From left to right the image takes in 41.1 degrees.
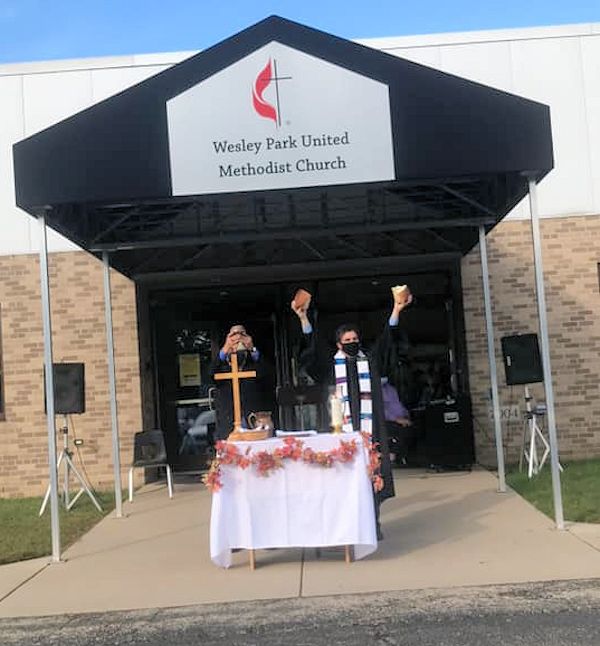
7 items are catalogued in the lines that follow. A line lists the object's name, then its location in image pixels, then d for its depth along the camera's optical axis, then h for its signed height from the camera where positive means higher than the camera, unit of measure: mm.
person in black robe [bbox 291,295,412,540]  6488 +147
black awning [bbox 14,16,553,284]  6250 +1958
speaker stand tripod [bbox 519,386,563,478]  9664 -909
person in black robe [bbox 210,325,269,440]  7180 -25
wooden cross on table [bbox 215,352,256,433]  6367 +101
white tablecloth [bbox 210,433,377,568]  5910 -857
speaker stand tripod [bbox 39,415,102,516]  9180 -1003
